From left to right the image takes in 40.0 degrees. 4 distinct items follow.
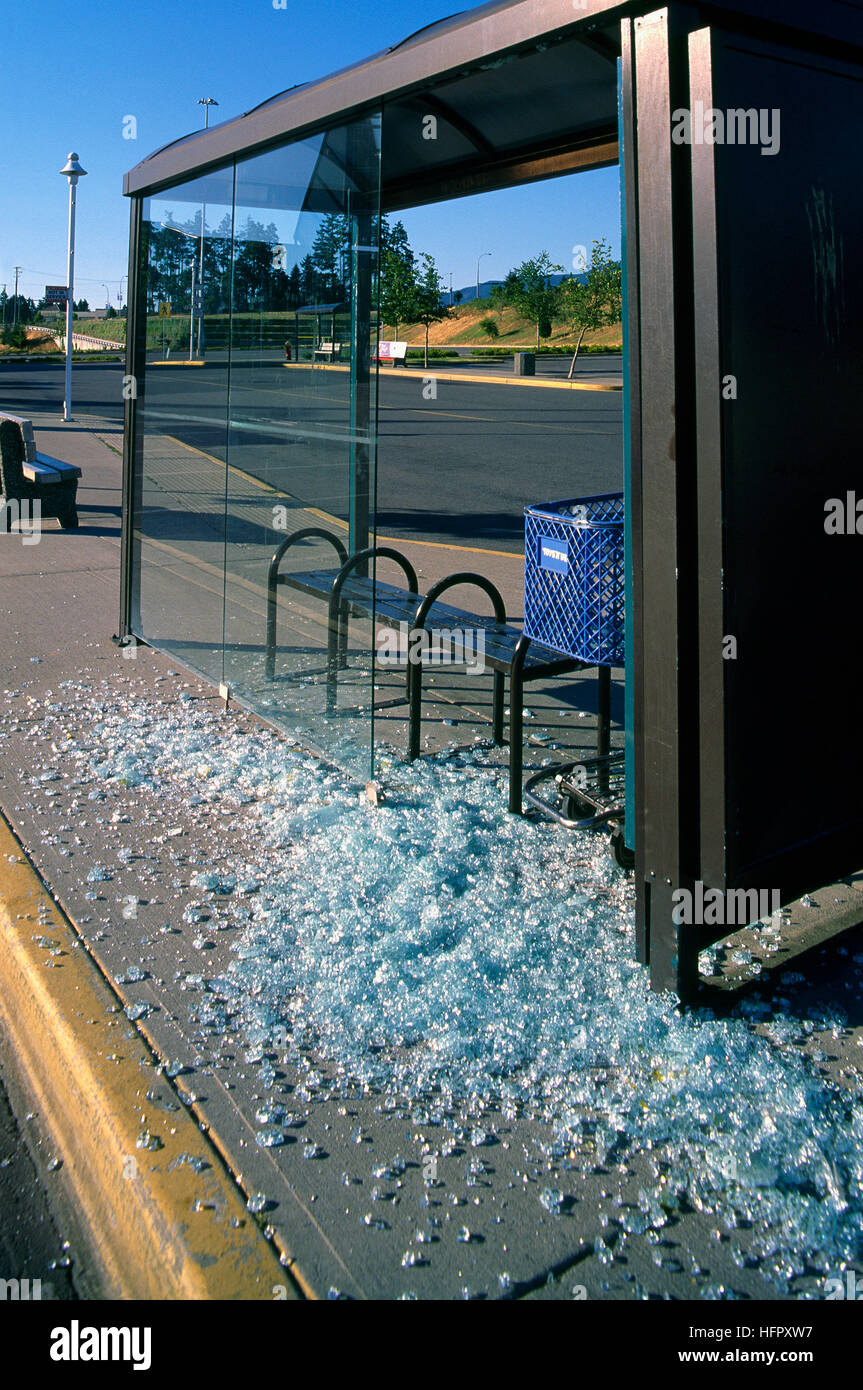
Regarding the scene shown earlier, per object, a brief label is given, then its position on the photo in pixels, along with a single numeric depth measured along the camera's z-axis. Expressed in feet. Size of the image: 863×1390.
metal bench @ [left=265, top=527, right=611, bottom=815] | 14.43
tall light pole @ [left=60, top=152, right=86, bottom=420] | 63.93
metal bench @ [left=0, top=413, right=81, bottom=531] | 34.22
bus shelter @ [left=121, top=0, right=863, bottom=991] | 9.35
